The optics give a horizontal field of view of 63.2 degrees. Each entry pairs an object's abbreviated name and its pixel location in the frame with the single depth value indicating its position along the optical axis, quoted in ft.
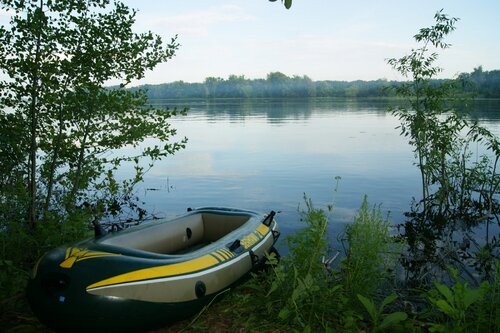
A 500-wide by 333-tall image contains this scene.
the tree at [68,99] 20.80
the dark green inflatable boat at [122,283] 12.34
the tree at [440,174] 32.99
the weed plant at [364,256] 15.12
